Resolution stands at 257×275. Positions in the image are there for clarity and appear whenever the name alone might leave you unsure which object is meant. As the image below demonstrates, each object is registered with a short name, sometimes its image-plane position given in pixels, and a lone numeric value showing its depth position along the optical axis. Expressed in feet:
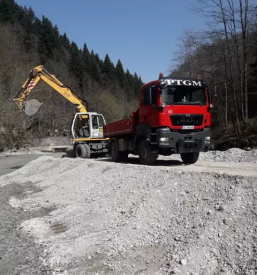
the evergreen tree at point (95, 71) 247.07
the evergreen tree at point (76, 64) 224.94
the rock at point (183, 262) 13.61
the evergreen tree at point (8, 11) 186.84
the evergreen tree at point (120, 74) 288.67
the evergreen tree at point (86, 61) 243.19
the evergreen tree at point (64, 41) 238.27
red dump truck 31.04
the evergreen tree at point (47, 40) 204.59
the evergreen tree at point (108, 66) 282.56
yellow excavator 54.39
